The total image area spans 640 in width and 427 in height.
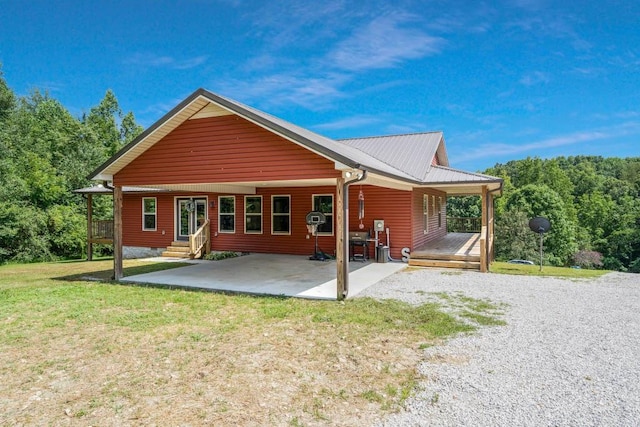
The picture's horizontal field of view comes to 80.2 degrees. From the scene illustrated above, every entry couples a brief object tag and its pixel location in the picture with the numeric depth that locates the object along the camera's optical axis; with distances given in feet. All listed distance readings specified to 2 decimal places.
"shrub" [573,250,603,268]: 95.40
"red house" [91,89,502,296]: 25.09
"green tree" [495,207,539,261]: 82.17
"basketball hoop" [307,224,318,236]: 39.19
